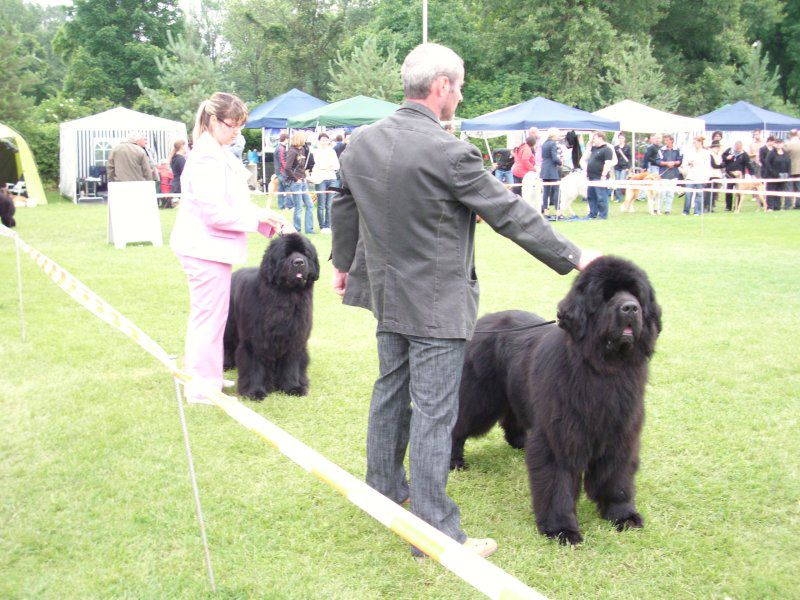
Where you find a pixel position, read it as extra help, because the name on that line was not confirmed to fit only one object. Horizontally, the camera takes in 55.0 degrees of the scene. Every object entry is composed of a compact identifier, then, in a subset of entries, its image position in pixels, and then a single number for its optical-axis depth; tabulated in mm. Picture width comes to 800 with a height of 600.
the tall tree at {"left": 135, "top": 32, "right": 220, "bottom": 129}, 35969
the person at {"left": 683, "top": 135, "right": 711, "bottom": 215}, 21844
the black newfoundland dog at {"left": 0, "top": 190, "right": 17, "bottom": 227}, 17078
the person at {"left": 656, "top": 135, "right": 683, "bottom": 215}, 23359
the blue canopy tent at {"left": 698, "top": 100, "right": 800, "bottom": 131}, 28703
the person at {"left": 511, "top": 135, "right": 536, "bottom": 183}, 20438
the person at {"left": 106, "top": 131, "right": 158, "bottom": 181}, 16891
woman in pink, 5258
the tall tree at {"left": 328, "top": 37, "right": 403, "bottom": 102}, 38656
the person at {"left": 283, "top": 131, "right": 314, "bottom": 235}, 16859
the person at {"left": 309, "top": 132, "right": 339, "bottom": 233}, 17875
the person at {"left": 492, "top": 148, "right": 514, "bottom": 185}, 23319
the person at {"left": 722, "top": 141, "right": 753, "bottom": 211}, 22391
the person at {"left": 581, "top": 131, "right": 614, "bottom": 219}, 20203
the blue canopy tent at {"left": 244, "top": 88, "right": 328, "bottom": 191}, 30578
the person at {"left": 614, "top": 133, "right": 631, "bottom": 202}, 24016
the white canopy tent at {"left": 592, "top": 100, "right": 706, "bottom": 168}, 25125
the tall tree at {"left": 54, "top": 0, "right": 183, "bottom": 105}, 48250
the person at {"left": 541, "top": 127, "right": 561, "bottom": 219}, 19922
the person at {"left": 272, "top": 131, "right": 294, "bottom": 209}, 17795
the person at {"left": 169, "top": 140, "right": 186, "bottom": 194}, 20911
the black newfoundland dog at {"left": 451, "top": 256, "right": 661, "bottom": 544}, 3541
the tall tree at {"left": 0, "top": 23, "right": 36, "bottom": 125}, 29078
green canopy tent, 24433
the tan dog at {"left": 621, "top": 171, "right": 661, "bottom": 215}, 21569
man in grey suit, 3266
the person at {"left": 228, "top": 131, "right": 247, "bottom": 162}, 21172
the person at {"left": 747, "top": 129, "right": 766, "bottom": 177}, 23797
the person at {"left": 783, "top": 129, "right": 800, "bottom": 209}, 21812
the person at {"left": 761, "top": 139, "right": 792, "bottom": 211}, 21984
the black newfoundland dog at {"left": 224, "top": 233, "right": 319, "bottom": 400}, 5953
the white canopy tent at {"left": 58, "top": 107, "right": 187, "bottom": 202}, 27000
